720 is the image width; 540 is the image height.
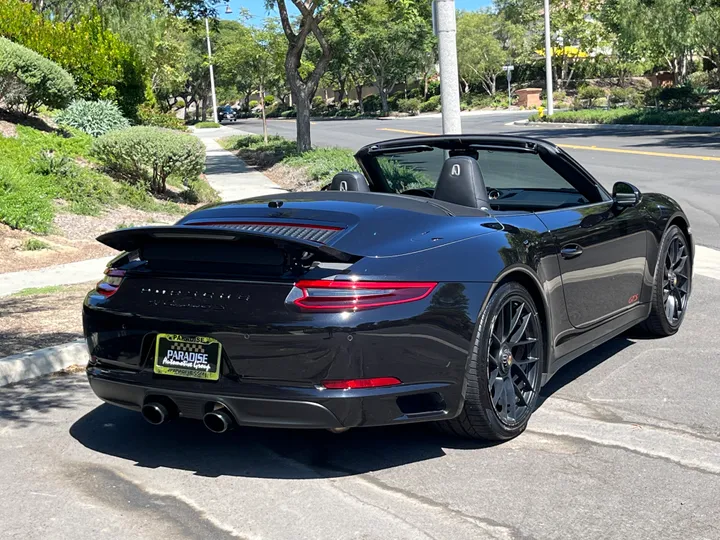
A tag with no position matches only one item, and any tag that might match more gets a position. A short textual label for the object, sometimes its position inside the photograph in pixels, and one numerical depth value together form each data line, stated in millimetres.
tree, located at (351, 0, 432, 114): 70125
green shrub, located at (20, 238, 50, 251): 12086
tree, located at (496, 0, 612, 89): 73375
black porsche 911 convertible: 4184
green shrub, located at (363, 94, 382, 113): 85625
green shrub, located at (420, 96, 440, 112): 77562
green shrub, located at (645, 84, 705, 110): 43469
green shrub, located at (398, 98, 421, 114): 75375
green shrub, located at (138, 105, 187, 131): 31781
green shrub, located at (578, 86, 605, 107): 59375
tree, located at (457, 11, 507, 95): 79562
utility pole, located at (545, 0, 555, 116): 42938
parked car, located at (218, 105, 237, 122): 82688
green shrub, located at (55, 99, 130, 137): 21688
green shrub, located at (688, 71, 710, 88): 61506
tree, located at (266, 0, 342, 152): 25625
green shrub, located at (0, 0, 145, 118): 23400
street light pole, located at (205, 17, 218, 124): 72475
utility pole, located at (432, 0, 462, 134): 10617
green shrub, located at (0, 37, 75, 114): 19336
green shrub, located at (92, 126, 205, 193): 16109
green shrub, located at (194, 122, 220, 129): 69812
